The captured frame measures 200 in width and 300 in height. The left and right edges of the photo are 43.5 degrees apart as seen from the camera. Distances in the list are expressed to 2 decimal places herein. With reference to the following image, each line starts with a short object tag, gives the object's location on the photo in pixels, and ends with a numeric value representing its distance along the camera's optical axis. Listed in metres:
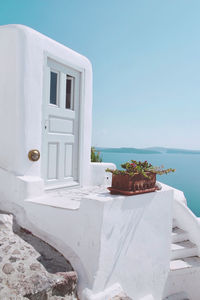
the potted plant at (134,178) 3.45
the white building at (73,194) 3.28
